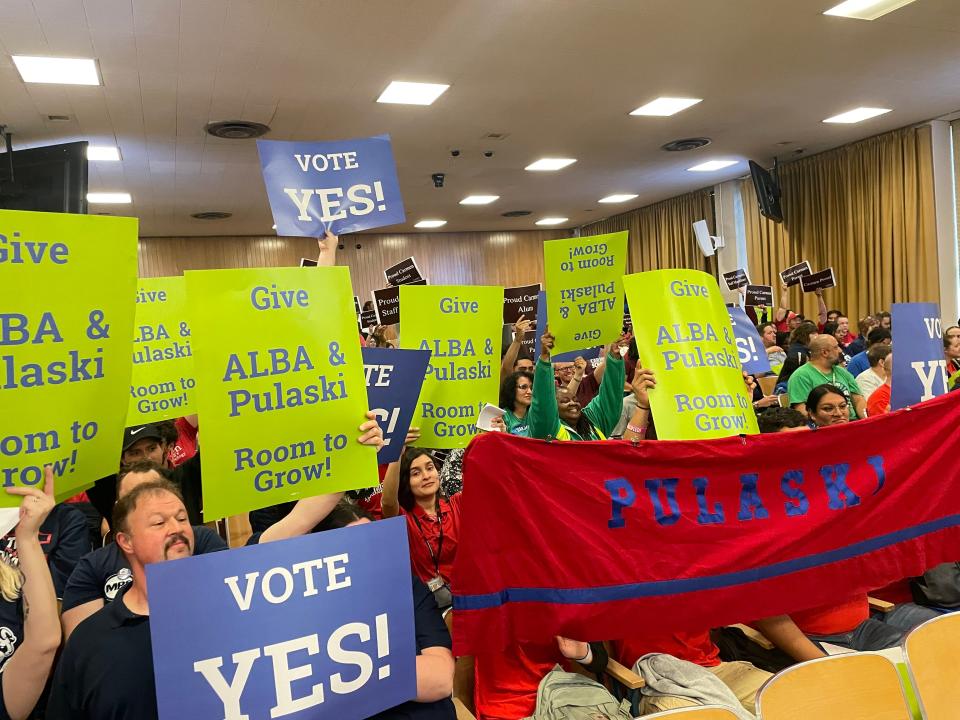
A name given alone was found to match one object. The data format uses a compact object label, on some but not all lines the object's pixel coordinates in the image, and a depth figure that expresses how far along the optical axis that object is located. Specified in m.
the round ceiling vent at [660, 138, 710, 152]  9.77
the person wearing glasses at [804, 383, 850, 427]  3.89
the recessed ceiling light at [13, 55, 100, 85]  5.77
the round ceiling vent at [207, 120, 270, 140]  7.58
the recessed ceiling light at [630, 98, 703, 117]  7.98
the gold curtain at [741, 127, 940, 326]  10.14
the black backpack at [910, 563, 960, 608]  3.13
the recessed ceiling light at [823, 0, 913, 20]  5.65
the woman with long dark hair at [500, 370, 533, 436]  4.12
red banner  2.46
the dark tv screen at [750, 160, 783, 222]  11.11
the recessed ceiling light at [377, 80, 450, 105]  6.89
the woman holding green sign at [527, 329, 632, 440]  3.60
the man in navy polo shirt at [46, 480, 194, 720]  1.70
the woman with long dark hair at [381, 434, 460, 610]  2.98
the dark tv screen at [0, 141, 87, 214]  6.98
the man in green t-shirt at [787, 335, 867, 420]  5.09
